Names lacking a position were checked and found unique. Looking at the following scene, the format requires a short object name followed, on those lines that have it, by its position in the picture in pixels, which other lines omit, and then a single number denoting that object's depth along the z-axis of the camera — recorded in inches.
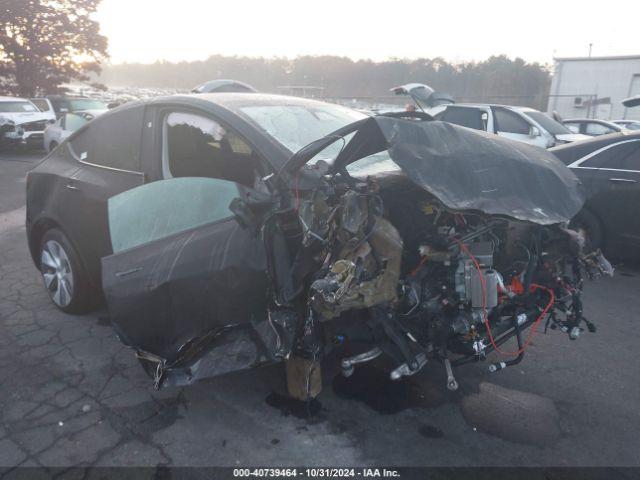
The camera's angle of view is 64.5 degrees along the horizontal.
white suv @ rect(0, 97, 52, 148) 582.9
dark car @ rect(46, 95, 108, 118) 683.4
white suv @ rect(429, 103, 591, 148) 408.5
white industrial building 952.9
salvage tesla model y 104.9
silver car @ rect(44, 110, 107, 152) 534.4
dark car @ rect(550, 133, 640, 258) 202.7
